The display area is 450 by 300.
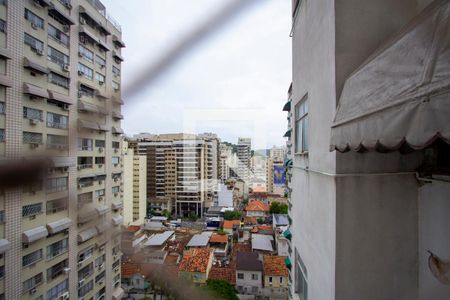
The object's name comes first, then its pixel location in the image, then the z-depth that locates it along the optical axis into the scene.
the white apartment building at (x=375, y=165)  0.98
